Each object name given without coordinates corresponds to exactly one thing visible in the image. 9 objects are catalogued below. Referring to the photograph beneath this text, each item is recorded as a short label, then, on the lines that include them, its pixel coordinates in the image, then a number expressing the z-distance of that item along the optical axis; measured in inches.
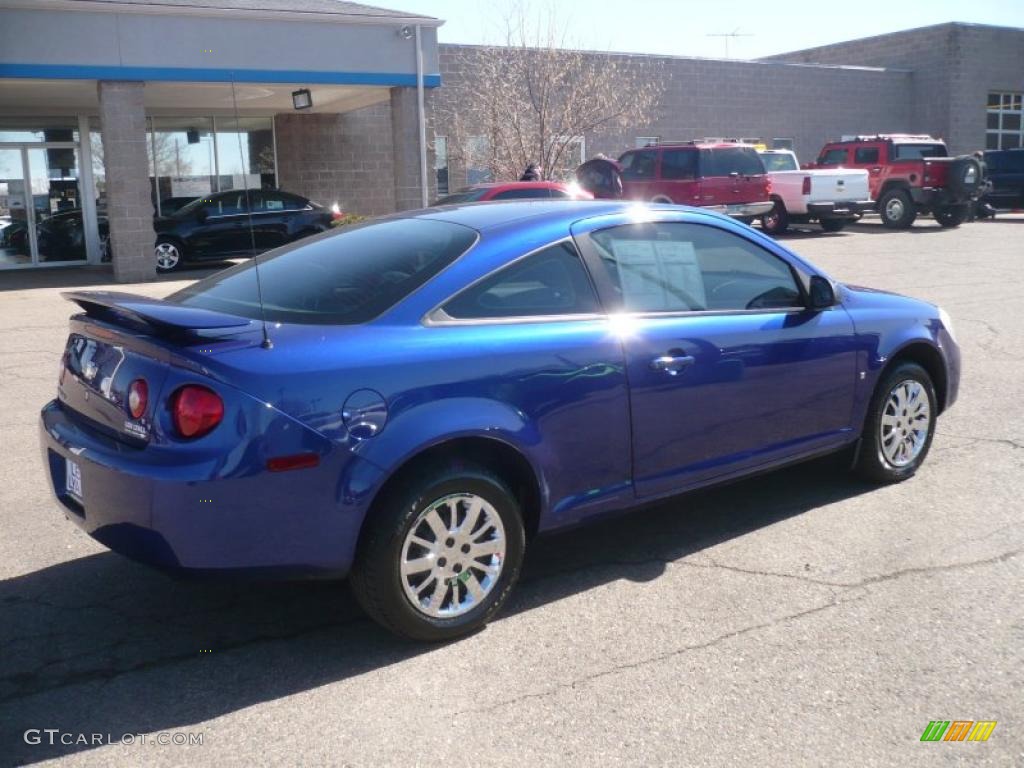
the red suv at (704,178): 863.7
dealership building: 664.4
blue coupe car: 136.8
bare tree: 1052.5
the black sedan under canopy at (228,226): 767.7
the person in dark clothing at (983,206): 1048.6
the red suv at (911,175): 971.3
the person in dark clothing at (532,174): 752.3
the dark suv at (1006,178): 1113.4
